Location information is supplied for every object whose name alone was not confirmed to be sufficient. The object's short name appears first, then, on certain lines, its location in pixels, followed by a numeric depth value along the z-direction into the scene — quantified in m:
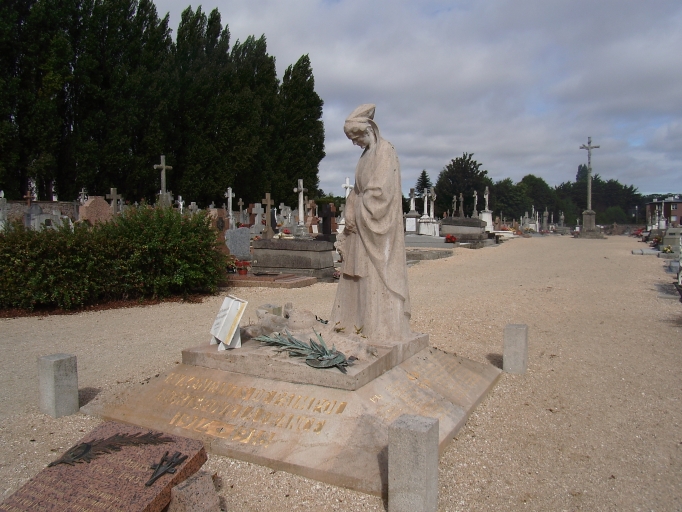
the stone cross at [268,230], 17.47
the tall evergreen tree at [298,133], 35.88
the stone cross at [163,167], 19.52
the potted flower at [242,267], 13.17
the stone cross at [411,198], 31.85
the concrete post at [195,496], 2.73
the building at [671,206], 58.08
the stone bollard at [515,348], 5.84
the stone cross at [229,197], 26.80
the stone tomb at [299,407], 3.49
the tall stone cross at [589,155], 44.59
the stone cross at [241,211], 27.94
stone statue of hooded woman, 4.72
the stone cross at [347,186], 21.47
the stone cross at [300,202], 25.34
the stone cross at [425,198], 34.12
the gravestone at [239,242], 15.84
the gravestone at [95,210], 16.48
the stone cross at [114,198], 20.04
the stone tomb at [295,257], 13.27
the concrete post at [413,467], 3.01
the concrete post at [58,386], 4.57
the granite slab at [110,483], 2.56
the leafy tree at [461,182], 59.62
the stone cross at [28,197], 22.07
